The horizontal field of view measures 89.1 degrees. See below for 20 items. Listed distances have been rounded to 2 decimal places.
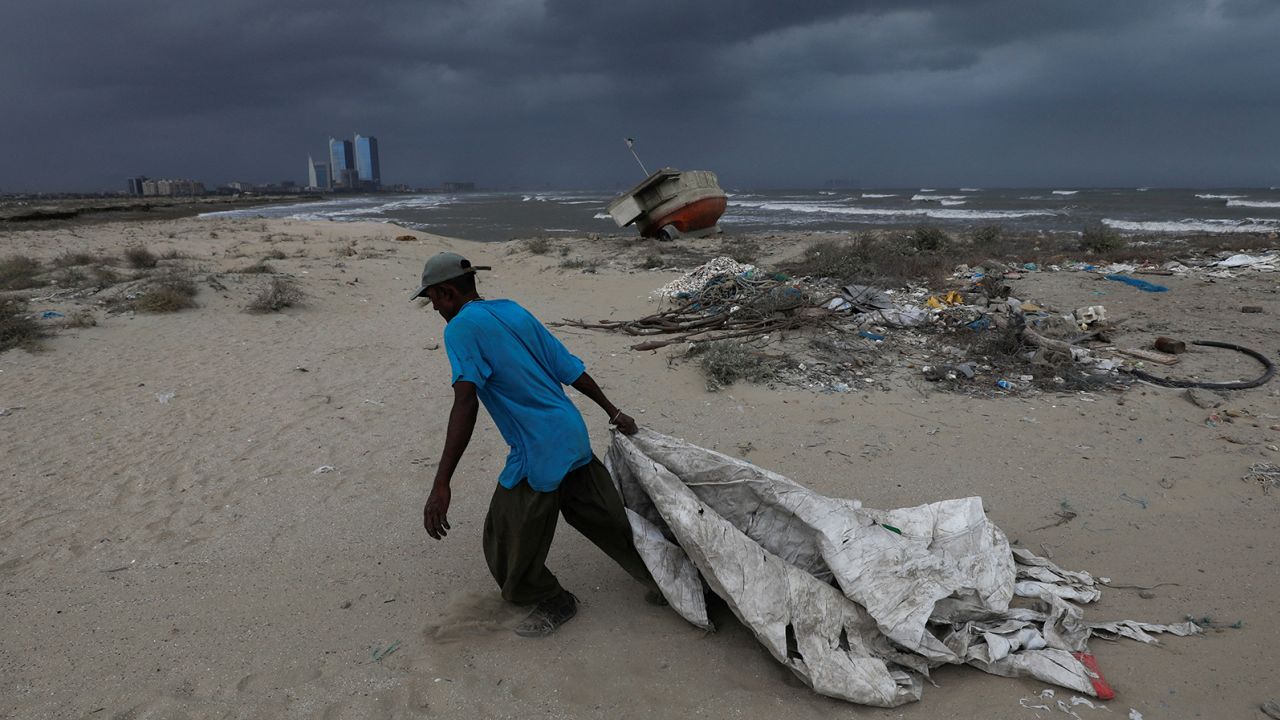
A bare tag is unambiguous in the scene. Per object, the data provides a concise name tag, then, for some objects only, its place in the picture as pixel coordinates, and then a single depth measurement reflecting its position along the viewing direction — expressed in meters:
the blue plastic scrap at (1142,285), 8.20
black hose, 5.02
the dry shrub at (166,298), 8.03
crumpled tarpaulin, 2.21
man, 2.21
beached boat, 15.88
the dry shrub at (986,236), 13.00
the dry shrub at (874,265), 8.91
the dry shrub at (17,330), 6.38
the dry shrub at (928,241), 11.96
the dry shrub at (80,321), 7.16
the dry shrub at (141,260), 11.29
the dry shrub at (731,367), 5.52
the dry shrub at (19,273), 9.59
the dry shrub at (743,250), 12.37
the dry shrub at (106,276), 9.37
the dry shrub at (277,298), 8.45
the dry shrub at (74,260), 11.62
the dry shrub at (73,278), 9.49
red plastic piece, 2.10
